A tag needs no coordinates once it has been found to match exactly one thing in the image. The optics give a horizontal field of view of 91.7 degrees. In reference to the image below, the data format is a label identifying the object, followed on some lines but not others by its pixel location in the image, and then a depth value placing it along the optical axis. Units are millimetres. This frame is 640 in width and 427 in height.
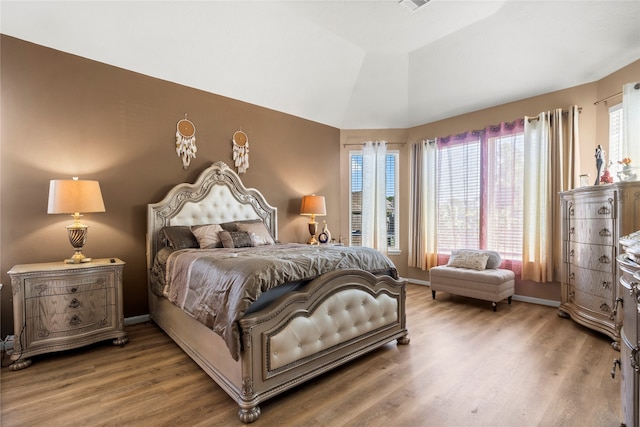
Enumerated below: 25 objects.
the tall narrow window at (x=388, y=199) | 5562
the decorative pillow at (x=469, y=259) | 4160
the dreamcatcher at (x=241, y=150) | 4211
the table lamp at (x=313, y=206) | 4614
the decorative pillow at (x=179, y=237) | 3143
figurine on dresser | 3169
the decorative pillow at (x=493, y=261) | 4203
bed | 1816
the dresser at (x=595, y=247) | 2730
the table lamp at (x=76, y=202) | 2607
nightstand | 2400
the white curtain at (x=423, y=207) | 5156
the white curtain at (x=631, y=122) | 3140
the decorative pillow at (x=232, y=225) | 3617
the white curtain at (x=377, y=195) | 5426
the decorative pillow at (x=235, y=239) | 3264
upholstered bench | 3805
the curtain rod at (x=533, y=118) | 3932
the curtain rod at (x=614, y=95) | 3154
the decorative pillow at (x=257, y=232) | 3539
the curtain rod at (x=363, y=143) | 5511
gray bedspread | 1816
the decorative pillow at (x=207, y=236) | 3217
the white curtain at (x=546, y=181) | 3877
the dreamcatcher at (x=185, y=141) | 3709
